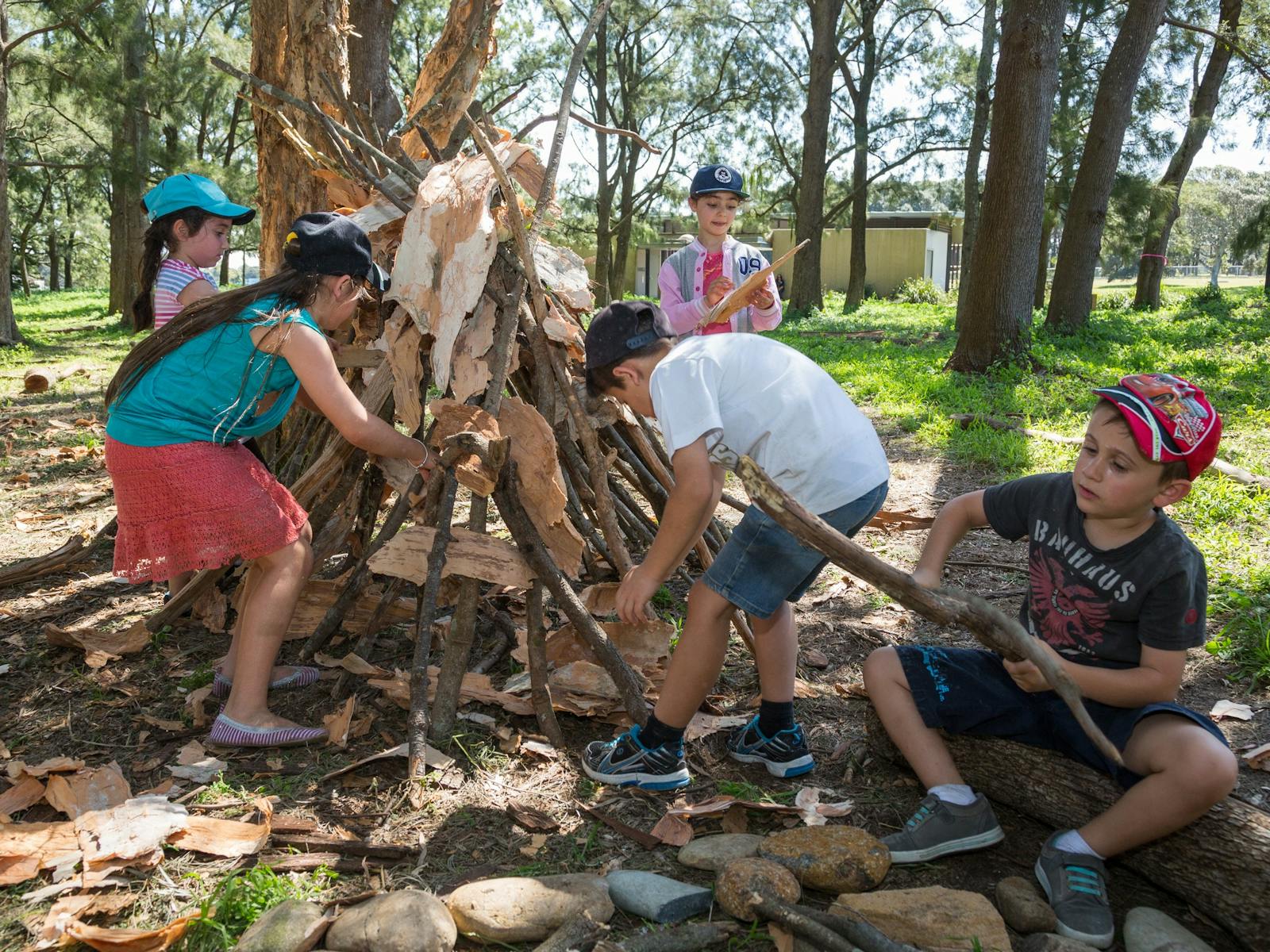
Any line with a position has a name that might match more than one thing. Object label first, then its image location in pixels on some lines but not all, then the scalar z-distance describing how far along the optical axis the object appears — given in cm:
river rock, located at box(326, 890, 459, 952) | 186
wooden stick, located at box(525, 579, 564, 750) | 279
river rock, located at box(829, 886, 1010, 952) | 188
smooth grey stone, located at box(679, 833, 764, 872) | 221
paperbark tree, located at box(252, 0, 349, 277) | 393
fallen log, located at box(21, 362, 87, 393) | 864
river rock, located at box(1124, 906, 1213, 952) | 188
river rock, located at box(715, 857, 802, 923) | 199
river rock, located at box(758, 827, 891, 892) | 210
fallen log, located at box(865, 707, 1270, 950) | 196
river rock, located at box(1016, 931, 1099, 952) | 181
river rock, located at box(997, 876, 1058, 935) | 199
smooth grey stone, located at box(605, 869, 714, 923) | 201
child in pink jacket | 368
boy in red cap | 199
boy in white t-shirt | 221
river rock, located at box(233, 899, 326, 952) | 186
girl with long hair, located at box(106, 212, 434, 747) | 270
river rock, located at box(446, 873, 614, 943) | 194
